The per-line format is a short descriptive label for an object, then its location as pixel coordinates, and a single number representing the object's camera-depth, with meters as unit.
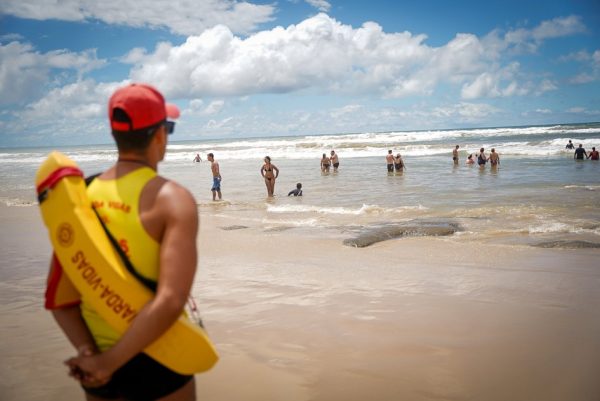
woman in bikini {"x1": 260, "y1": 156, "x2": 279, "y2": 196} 16.56
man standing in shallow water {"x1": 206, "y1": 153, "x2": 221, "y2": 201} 15.75
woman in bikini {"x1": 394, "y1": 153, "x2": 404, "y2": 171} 23.97
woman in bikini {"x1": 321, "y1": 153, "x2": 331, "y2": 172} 25.53
